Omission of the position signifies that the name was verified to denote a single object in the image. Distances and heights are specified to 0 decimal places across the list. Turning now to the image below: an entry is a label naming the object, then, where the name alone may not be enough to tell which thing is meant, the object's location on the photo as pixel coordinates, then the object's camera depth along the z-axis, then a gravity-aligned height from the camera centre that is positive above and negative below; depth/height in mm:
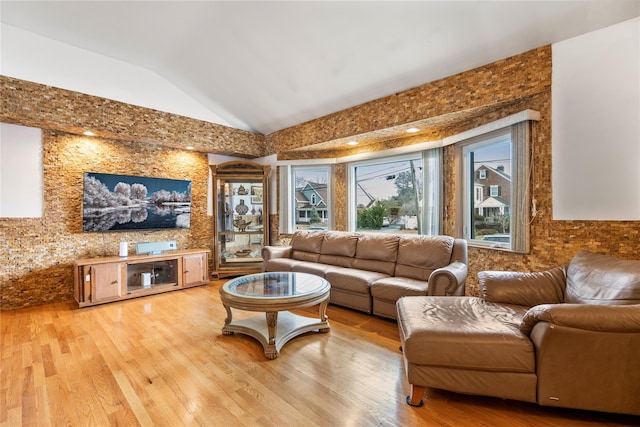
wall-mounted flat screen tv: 3924 +162
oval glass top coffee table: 2326 -768
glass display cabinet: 5055 -60
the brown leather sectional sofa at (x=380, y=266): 2826 -667
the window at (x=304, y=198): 5188 +278
